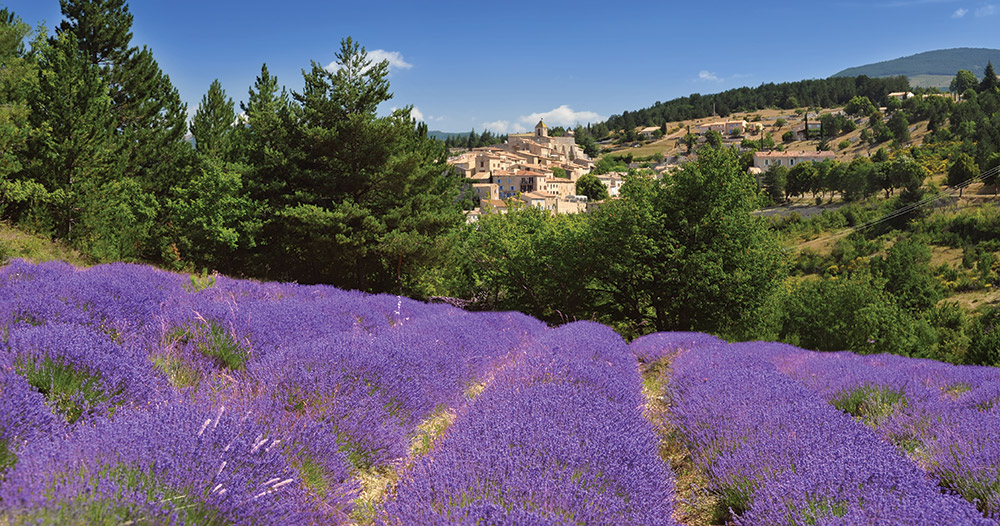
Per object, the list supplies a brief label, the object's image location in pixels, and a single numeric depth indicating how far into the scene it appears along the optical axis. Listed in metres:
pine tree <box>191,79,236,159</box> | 23.86
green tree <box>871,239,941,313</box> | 35.72
